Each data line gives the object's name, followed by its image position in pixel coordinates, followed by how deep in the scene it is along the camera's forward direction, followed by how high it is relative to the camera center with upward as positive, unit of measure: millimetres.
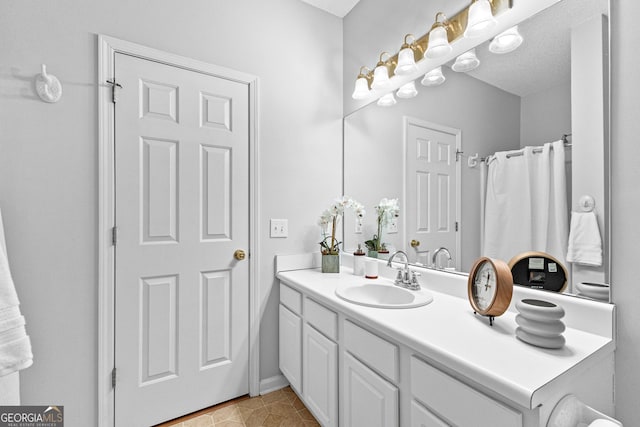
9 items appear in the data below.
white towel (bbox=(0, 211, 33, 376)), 942 -393
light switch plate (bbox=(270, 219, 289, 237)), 1946 -83
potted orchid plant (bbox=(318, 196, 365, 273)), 1934 -44
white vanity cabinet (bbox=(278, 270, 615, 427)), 724 -470
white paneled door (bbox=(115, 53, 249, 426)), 1513 -140
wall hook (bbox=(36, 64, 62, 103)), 1315 +600
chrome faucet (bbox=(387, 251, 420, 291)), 1485 -333
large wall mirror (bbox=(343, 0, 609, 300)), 1007 +404
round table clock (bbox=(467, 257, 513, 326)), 971 -259
